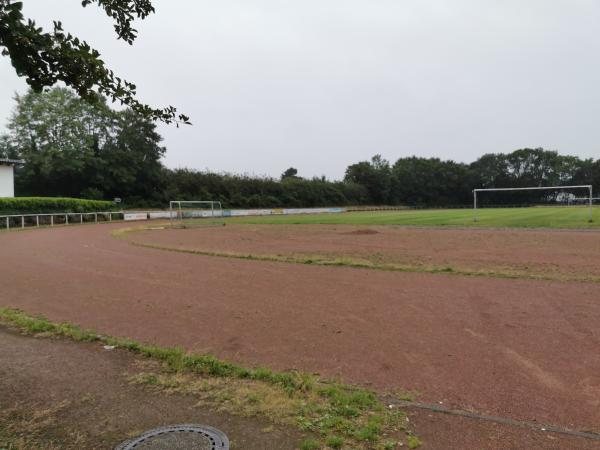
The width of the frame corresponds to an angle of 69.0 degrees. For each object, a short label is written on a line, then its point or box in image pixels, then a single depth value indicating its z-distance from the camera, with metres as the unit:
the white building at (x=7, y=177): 38.28
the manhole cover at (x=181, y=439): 3.15
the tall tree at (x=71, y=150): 49.00
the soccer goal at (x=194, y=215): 37.41
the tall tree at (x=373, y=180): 98.31
